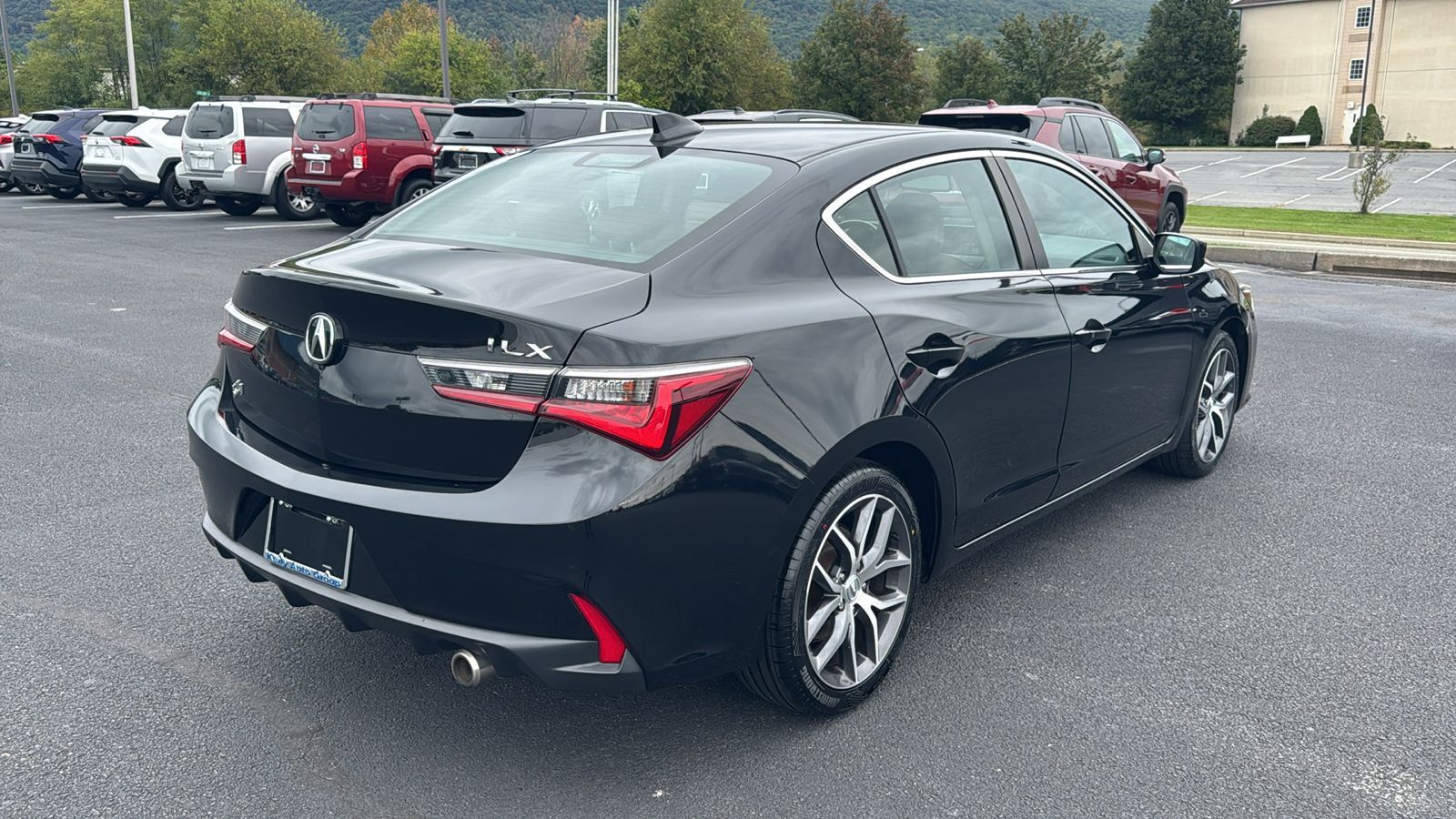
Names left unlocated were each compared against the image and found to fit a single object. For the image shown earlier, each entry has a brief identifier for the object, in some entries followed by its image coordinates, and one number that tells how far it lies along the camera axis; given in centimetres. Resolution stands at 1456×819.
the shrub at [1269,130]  6950
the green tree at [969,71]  7575
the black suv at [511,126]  1447
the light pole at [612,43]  3578
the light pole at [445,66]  3203
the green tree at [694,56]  6116
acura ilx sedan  262
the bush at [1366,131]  5997
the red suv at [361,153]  1662
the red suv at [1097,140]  1264
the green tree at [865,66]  6397
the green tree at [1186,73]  7475
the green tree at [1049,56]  7094
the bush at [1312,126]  6875
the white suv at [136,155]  2147
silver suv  1898
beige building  6775
